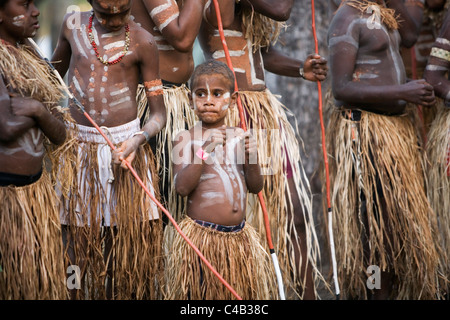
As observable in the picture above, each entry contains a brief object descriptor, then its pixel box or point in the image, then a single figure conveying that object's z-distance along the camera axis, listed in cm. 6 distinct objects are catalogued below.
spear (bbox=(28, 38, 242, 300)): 594
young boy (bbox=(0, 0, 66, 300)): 570
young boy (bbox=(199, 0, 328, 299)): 765
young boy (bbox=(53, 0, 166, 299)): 640
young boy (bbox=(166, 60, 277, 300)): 624
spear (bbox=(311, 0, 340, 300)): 713
